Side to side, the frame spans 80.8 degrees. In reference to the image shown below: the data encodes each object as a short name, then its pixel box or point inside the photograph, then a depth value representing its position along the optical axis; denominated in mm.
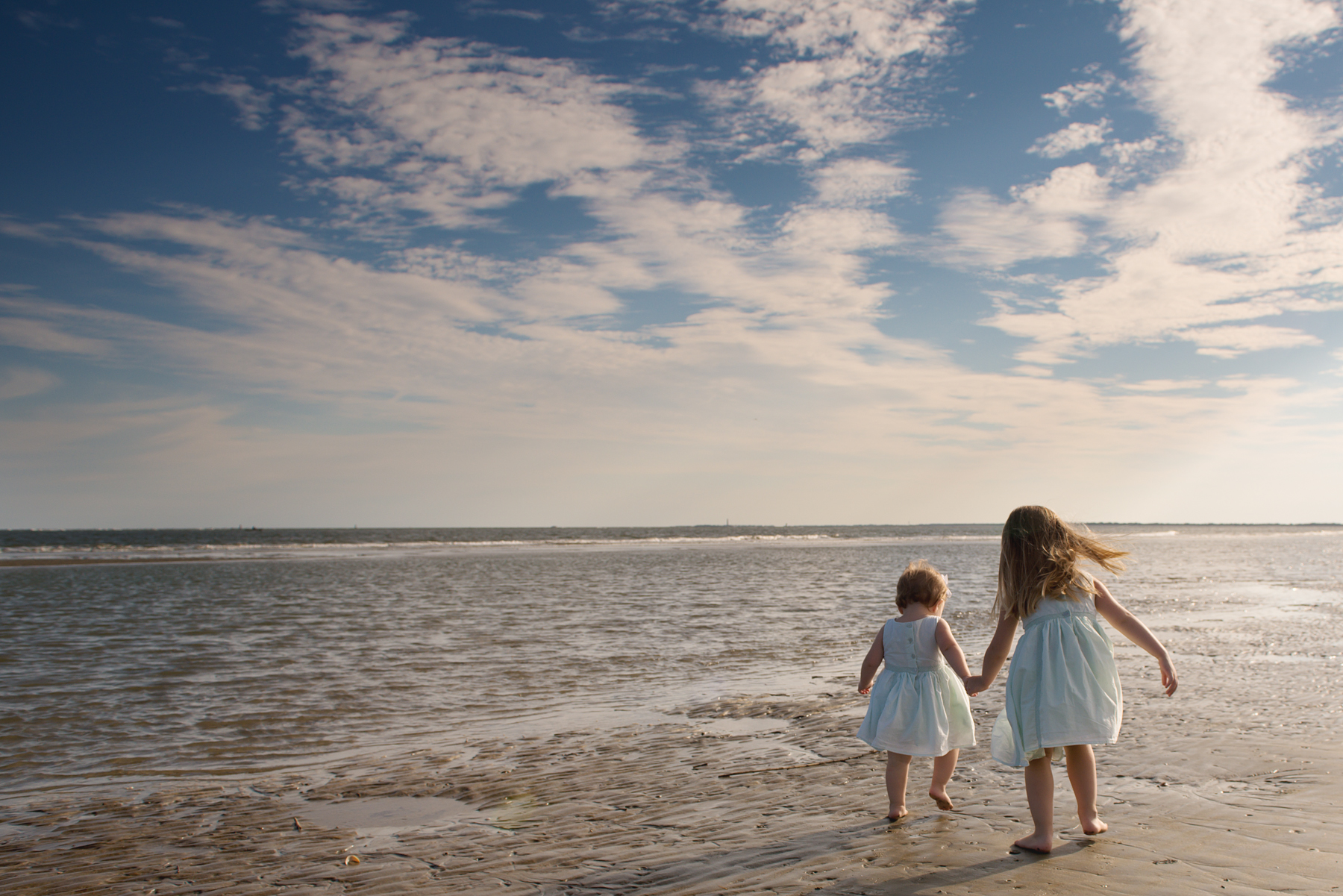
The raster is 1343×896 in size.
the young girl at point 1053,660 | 4109
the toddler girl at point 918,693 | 4715
